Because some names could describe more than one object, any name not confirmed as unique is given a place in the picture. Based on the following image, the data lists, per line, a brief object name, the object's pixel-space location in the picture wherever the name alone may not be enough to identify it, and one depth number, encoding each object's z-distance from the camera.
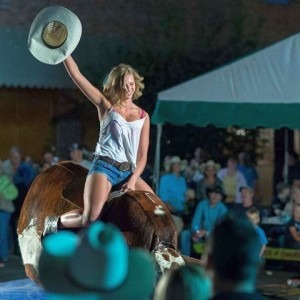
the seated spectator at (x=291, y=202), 11.80
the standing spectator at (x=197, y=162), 14.12
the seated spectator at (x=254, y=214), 11.32
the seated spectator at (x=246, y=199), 12.25
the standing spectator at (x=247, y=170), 14.16
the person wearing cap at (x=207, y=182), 13.22
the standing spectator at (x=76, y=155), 13.58
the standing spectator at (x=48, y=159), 15.02
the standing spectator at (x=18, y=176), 13.66
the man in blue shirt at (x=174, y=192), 12.98
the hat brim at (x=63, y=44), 6.33
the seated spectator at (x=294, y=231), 11.81
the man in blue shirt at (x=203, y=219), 12.18
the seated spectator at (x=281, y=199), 12.82
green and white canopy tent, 11.34
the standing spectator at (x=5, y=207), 13.11
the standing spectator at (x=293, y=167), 14.30
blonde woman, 6.40
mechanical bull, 6.02
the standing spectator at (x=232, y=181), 13.32
